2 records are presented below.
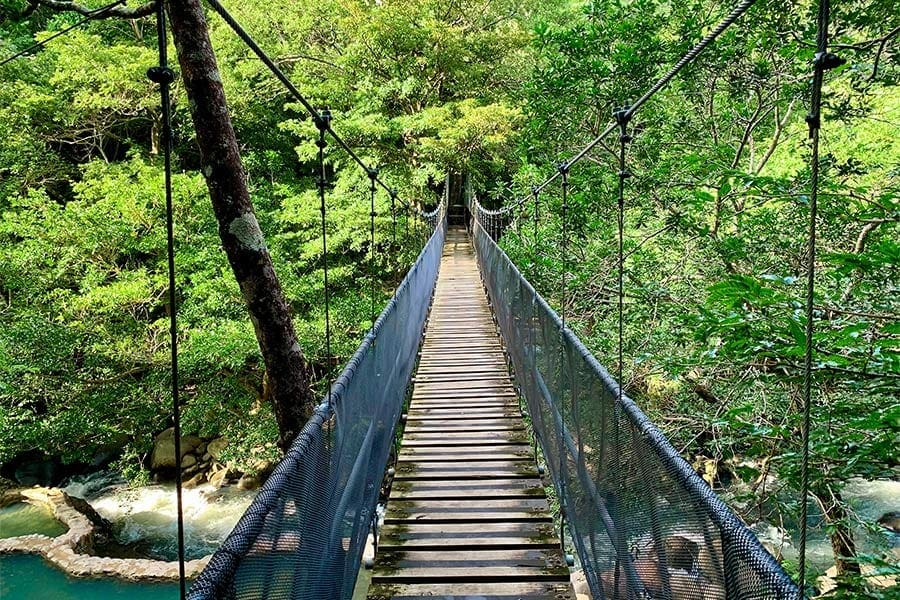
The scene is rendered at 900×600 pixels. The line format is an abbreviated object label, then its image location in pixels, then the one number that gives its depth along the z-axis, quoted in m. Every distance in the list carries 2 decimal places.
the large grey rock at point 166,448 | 8.95
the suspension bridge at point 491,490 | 0.85
